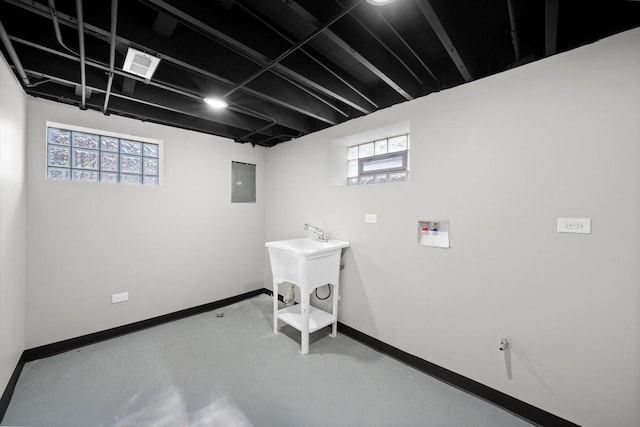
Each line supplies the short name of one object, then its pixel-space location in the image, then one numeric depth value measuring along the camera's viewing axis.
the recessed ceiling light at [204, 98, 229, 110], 2.20
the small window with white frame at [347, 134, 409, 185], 2.57
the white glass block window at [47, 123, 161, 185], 2.39
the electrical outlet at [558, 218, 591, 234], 1.49
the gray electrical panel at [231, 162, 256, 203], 3.63
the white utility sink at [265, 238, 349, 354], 2.38
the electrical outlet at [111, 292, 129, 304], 2.64
